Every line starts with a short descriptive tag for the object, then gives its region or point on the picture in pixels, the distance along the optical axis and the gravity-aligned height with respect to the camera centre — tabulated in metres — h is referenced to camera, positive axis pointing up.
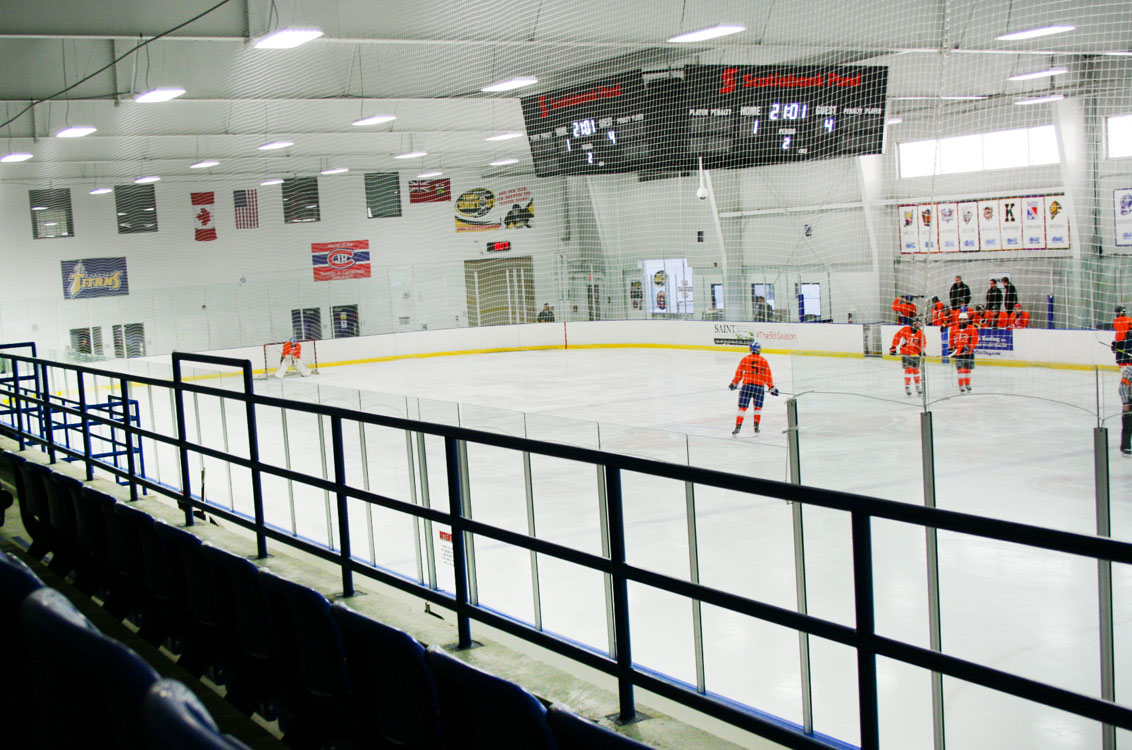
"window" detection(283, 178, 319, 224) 32.62 +3.35
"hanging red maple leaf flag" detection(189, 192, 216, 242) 31.22 +2.88
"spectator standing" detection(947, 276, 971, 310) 22.84 -0.75
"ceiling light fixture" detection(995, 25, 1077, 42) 12.87 +2.88
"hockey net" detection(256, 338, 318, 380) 29.02 -1.56
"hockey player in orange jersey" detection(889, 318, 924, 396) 15.55 -1.46
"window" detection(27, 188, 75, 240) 28.64 +3.02
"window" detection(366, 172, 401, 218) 33.69 +3.50
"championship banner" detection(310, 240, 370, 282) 33.16 +1.35
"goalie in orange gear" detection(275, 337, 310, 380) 28.41 -1.51
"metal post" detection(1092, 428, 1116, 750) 4.55 -1.60
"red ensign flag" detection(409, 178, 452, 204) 34.12 +3.53
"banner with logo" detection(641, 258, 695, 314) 29.27 -0.19
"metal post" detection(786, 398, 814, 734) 5.43 -1.84
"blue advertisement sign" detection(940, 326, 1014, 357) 20.19 -1.66
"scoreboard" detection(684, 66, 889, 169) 15.41 +2.49
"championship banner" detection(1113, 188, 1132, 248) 20.39 +0.74
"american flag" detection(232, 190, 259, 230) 31.84 +3.06
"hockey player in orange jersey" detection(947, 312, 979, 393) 16.09 -1.56
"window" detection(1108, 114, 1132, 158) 20.52 +2.33
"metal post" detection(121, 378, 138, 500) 6.65 -0.88
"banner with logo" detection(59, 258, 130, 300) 29.06 +1.13
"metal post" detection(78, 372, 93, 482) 7.36 -0.90
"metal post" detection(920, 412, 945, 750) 4.96 -1.82
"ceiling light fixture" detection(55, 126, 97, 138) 14.55 +2.73
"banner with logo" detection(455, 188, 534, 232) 34.41 +2.79
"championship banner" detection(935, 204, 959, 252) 24.00 +0.84
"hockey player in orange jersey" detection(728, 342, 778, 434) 15.34 -1.61
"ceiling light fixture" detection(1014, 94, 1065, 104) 19.62 +3.08
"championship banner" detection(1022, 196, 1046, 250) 22.17 +0.73
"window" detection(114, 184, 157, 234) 30.11 +3.17
